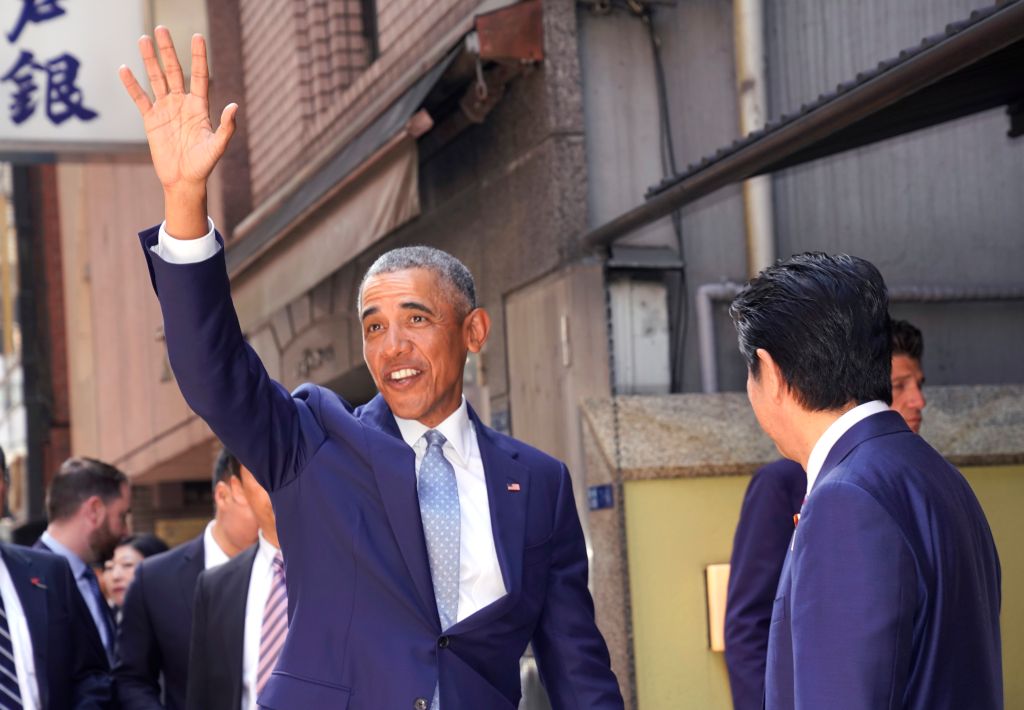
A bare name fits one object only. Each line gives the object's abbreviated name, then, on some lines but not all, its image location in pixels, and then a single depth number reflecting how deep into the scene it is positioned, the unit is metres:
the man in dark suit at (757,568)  4.61
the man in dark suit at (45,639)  5.09
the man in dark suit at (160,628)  5.55
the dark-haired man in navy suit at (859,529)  2.54
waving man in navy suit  3.25
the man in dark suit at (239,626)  5.04
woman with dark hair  8.74
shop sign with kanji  9.78
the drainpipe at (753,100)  7.12
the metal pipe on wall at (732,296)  6.88
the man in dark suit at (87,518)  7.56
